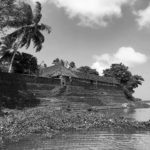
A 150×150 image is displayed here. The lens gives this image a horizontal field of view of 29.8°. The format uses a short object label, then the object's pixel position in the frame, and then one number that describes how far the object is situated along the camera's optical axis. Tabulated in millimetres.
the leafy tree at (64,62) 63381
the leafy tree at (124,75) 70750
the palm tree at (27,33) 34812
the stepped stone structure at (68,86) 31230
